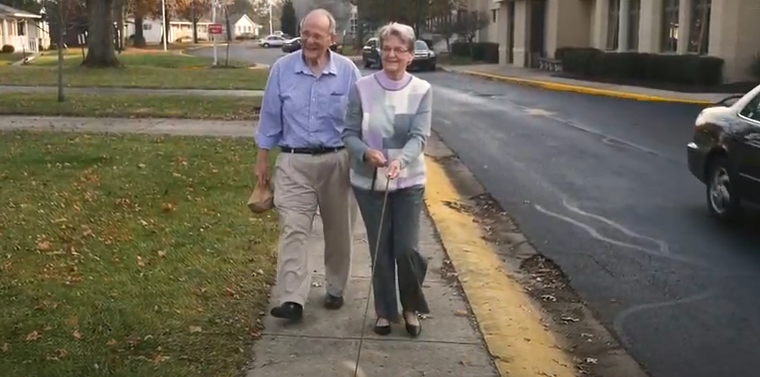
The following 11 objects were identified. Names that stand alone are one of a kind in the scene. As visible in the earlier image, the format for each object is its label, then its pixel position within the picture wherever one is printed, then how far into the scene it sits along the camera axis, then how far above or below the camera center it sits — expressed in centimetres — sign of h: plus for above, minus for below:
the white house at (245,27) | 15221 -44
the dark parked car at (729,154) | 885 -113
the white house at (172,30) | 11375 -82
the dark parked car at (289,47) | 5659 -136
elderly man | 559 -64
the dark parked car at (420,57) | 4550 -139
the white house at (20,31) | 6469 -71
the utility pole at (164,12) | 7994 +92
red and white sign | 4438 -27
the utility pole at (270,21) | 13808 +48
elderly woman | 515 -62
